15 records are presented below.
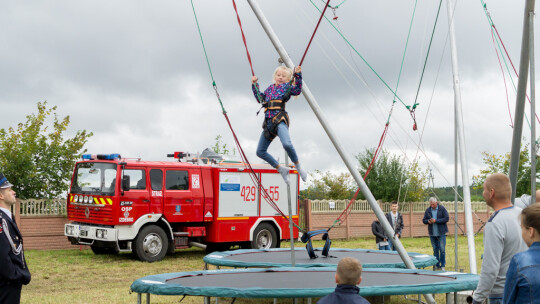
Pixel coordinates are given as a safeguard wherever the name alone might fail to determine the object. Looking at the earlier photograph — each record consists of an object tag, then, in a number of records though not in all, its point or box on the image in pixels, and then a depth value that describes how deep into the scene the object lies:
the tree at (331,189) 27.86
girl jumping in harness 5.71
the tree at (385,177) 26.45
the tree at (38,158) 15.05
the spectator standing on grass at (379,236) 11.50
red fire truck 12.44
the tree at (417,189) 27.39
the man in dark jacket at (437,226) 11.05
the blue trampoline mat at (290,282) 5.26
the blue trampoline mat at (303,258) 8.36
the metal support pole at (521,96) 4.75
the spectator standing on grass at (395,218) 11.29
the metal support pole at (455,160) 8.91
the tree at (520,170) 23.45
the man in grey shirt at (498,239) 3.65
